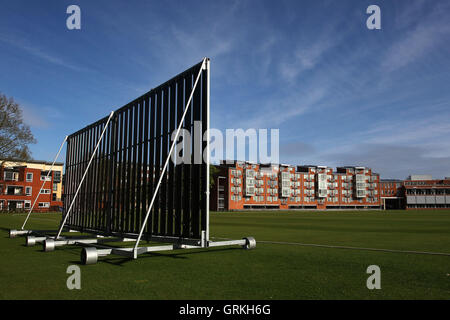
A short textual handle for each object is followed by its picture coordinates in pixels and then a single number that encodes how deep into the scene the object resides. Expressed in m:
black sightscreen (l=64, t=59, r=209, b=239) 9.80
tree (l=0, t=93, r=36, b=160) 39.41
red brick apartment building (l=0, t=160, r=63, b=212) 73.31
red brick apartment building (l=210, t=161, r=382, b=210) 109.62
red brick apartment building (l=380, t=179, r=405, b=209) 157.62
